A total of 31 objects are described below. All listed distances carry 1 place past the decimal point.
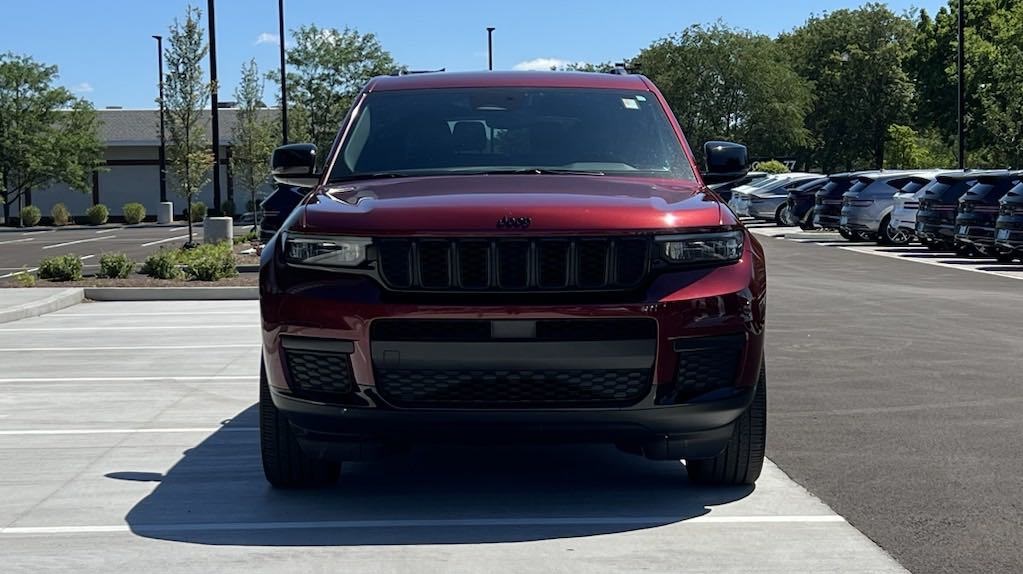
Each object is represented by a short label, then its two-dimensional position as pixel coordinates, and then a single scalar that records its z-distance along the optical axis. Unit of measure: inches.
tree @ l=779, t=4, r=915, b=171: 3339.1
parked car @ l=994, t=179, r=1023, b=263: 952.3
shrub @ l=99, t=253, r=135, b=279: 868.6
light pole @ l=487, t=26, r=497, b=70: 3149.6
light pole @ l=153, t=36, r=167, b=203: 2456.7
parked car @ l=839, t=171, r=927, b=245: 1336.1
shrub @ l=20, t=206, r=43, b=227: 2381.9
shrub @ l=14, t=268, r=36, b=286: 820.6
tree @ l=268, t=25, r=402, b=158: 2377.0
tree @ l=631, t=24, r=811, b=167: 3110.2
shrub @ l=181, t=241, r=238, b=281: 853.2
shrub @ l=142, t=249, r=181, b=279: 860.0
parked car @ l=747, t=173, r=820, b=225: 1904.5
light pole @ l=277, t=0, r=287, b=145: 1871.3
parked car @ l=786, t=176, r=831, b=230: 1683.1
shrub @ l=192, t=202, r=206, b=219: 2410.2
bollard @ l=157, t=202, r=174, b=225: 2412.6
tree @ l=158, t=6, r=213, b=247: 1224.8
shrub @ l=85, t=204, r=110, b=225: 2443.4
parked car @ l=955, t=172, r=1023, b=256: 1011.9
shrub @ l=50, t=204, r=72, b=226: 2416.3
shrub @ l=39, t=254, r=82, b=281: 850.8
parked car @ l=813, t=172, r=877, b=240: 1427.3
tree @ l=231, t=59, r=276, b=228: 1679.4
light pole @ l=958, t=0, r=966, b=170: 1776.6
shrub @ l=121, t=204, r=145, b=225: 2437.3
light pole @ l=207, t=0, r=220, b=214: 1267.2
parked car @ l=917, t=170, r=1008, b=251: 1109.1
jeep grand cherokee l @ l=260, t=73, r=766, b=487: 219.5
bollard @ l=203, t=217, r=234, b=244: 1280.8
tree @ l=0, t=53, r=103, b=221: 2447.1
